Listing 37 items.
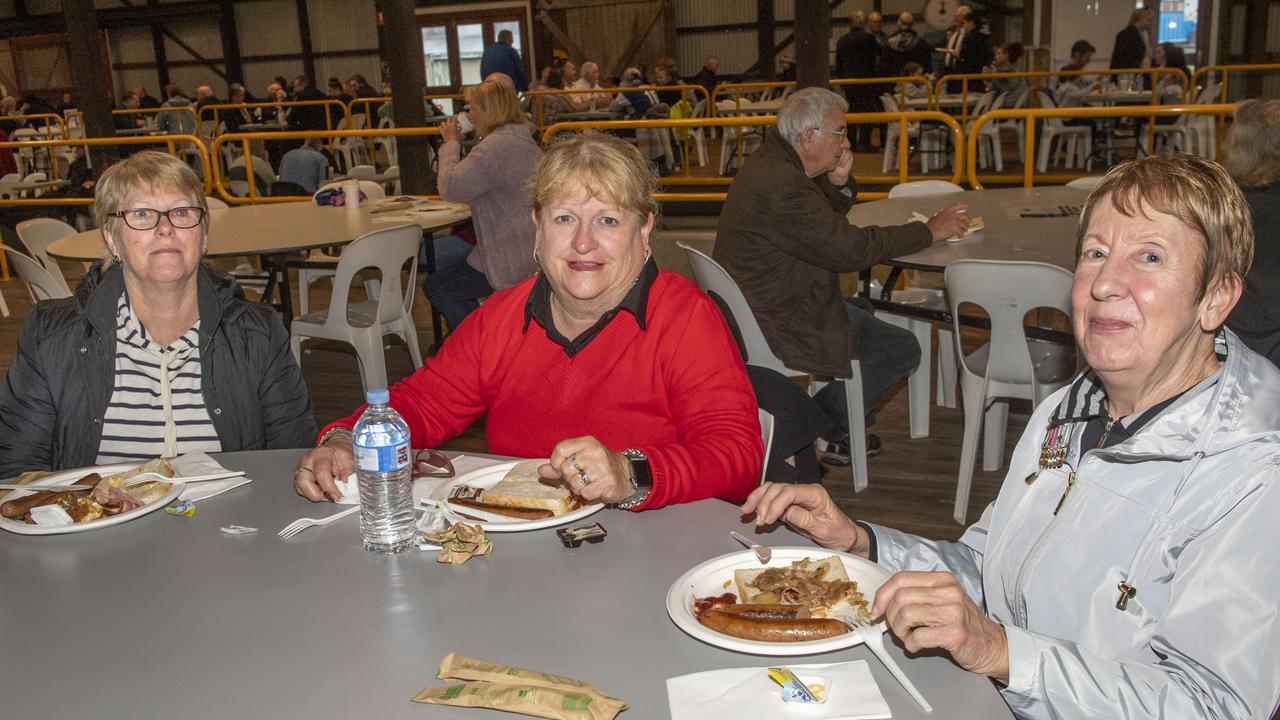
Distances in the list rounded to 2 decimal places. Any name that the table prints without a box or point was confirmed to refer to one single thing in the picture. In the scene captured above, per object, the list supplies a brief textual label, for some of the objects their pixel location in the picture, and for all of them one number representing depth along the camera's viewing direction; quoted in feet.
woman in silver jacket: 3.59
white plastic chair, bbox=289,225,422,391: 14.19
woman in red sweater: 6.23
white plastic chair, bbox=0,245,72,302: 14.73
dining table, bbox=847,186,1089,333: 11.86
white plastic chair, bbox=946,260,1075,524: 10.39
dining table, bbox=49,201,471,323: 14.26
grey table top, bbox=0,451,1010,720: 3.62
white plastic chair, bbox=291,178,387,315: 17.89
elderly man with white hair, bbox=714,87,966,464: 11.93
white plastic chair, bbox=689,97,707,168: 40.24
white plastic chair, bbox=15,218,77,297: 17.29
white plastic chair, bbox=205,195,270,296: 19.52
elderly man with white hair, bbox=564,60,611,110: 39.44
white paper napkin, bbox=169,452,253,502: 5.52
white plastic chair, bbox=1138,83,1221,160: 29.07
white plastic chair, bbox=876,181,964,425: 14.19
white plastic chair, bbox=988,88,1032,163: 35.92
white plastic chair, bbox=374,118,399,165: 42.58
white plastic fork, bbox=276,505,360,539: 5.01
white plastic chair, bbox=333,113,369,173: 42.70
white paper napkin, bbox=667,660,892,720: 3.39
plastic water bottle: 4.80
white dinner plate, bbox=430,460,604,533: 4.84
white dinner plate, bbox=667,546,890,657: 3.70
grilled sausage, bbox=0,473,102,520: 5.19
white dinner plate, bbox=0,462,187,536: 5.00
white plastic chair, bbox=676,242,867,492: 11.67
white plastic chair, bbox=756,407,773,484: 6.51
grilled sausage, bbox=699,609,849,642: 3.81
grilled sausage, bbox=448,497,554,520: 5.01
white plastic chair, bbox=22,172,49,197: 37.70
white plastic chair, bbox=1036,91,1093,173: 31.91
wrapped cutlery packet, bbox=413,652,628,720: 3.37
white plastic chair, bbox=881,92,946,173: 34.86
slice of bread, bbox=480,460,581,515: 5.02
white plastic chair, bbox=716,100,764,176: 34.91
